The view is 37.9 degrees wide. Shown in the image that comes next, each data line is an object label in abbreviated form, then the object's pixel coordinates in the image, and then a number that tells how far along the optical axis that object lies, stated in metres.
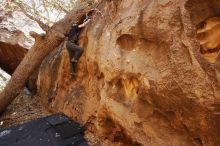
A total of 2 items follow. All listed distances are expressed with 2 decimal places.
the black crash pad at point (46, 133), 4.55
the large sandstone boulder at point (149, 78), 3.05
